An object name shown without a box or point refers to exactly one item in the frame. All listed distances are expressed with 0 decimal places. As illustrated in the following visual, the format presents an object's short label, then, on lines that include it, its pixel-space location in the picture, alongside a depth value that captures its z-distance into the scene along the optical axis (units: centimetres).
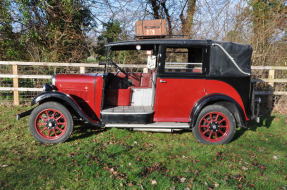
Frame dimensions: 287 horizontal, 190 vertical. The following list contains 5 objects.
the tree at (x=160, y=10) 1038
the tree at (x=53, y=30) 836
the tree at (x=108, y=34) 974
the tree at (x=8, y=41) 780
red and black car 416
